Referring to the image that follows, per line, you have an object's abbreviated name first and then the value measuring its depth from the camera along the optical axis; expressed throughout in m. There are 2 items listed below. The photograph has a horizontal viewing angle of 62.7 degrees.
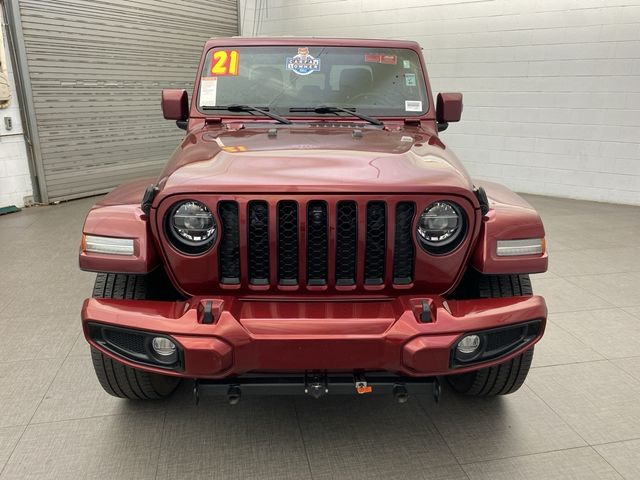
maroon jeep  1.91
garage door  7.18
